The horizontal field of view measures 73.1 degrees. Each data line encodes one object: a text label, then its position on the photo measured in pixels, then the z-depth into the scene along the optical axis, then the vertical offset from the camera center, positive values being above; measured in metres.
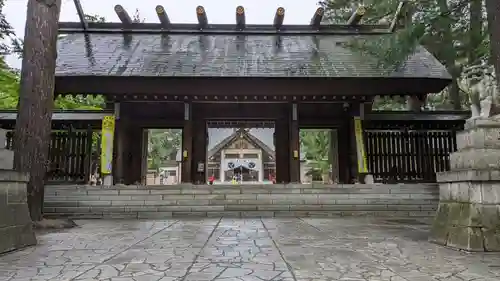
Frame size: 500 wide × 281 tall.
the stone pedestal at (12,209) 3.69 -0.43
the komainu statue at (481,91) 4.16 +0.99
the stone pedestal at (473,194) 3.63 -0.29
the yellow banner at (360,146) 9.66 +0.66
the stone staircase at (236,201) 7.46 -0.72
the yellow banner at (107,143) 9.41 +0.79
